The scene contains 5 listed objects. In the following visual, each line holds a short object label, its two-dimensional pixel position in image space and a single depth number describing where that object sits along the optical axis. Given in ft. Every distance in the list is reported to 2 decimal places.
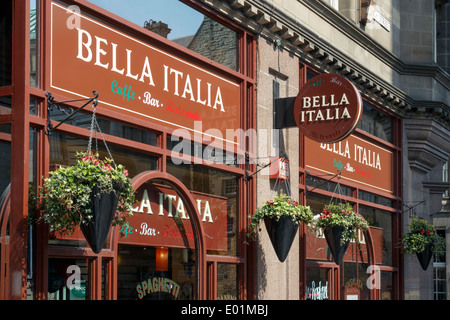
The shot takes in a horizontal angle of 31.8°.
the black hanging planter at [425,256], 60.54
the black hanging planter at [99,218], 28.43
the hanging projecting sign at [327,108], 43.75
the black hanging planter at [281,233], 40.96
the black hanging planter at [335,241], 45.73
